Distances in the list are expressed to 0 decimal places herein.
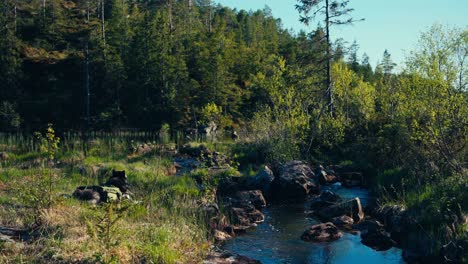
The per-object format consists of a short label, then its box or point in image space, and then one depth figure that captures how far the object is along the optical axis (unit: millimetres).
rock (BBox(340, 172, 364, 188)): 22797
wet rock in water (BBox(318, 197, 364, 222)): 16531
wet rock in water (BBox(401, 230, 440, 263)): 11688
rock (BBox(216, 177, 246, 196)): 20188
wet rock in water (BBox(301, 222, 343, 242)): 13953
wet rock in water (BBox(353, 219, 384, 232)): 14305
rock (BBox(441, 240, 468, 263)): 10195
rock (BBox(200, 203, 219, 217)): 13947
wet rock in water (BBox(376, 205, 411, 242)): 13727
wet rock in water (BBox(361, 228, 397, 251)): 13347
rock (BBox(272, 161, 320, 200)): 20453
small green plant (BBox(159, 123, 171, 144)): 36025
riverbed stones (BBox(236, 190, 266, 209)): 18500
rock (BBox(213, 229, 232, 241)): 13289
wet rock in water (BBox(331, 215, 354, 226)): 15744
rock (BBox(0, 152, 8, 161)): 22673
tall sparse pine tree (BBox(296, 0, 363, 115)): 33250
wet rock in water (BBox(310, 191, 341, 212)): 18109
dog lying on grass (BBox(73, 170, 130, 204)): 13627
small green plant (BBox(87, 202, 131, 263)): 8609
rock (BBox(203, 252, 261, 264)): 10992
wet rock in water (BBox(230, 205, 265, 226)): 15547
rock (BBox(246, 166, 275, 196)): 20625
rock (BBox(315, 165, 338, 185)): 22984
